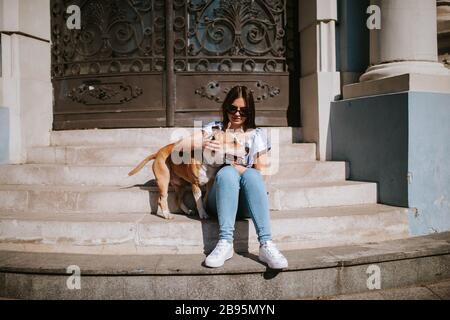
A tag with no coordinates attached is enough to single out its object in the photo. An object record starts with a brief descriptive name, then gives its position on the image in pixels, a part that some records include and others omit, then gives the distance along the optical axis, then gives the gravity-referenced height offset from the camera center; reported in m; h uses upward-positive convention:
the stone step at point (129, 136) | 5.02 +0.30
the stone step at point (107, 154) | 4.57 +0.04
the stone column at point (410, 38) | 4.28 +1.45
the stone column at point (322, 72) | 4.93 +1.20
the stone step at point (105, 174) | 4.28 -0.22
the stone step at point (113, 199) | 3.79 -0.46
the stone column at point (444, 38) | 4.99 +1.68
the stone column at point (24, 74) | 4.98 +1.22
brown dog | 3.35 -0.12
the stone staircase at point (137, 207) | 3.31 -0.56
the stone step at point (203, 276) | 2.83 -0.99
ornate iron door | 5.36 +1.50
